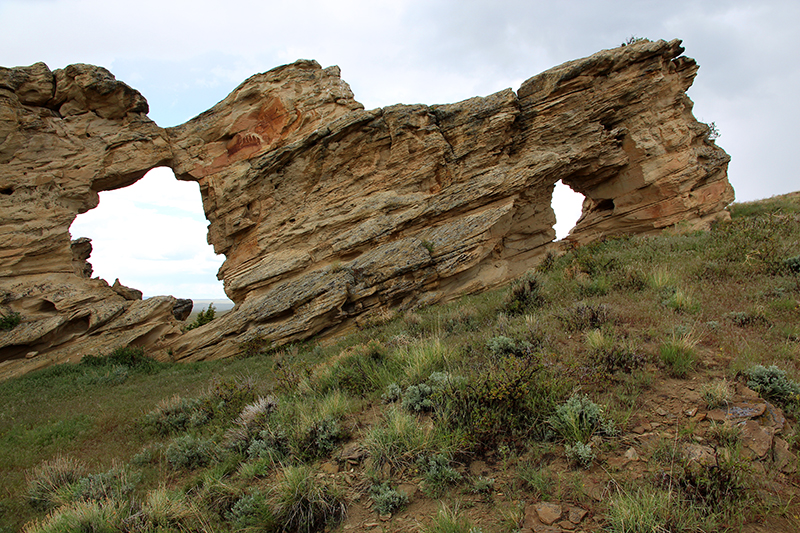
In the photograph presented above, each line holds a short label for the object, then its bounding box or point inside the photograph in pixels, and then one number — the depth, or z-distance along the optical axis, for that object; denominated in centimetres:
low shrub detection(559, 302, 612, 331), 711
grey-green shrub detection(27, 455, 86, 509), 551
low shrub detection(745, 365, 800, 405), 440
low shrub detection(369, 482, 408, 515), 387
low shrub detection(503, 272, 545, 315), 984
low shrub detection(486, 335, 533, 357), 640
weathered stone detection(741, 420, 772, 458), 374
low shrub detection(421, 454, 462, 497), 398
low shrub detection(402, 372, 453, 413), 529
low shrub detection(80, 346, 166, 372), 1505
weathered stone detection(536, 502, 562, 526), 339
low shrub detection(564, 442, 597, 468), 386
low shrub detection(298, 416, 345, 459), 503
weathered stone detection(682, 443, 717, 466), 364
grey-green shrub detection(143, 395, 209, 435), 796
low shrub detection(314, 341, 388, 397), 688
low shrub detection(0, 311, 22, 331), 1521
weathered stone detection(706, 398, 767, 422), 419
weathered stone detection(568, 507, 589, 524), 336
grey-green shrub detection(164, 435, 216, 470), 604
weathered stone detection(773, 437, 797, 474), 362
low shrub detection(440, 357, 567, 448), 451
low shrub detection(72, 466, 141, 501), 510
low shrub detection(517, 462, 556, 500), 370
